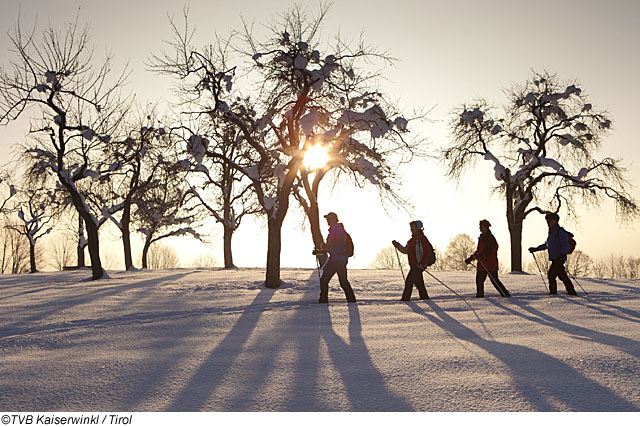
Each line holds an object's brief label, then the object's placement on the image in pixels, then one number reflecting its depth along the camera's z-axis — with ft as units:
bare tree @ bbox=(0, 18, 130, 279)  53.67
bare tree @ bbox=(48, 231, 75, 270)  189.06
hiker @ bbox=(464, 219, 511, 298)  33.42
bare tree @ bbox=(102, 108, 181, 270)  64.09
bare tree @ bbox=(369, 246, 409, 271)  208.87
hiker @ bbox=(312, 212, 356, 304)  30.04
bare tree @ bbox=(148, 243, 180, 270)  185.68
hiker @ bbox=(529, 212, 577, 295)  32.17
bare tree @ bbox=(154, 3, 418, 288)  42.88
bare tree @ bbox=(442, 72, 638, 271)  71.31
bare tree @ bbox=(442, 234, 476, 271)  174.09
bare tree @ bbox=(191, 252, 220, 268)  197.90
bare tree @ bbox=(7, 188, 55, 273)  101.62
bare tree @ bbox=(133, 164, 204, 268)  93.78
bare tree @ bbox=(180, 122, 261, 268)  47.37
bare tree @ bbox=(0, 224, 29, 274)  170.30
